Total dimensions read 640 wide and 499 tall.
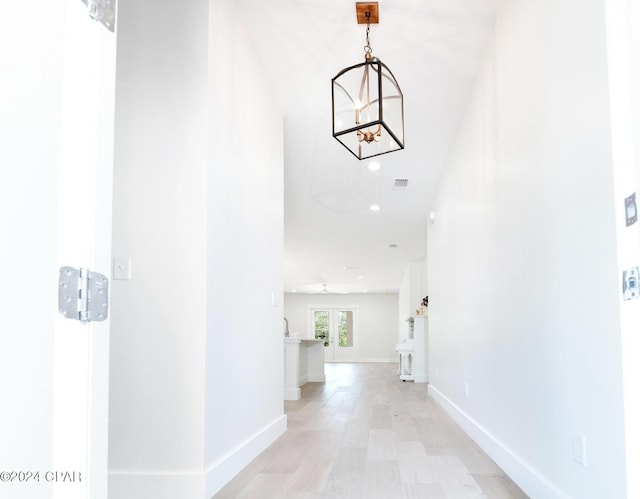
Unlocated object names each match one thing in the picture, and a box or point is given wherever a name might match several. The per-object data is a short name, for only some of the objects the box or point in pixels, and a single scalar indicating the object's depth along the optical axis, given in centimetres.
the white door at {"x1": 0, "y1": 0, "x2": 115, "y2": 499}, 89
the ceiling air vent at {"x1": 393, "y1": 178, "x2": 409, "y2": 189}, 643
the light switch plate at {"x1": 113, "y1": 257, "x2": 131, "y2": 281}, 266
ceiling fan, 1560
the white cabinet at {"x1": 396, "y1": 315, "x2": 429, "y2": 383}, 860
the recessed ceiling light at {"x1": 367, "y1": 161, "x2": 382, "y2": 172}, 588
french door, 1695
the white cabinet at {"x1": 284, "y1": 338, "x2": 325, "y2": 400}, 654
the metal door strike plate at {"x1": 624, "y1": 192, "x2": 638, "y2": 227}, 99
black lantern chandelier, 303
